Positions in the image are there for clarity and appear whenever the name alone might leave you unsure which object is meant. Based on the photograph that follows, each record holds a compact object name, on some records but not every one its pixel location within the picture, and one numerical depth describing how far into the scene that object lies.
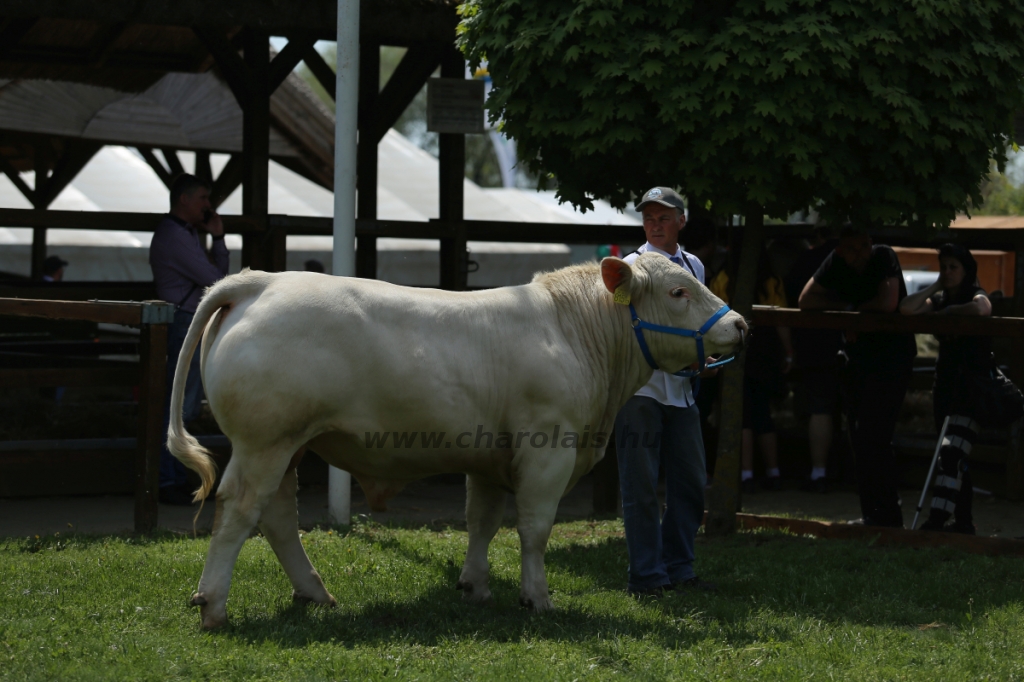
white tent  34.50
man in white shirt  11.21
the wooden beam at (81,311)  13.05
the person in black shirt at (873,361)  14.44
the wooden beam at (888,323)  13.58
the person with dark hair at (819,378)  18.62
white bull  9.12
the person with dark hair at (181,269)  15.55
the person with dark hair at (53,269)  30.34
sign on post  18.56
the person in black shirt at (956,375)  14.20
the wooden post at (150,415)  13.23
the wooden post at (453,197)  18.91
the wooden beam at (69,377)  14.11
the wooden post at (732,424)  14.19
